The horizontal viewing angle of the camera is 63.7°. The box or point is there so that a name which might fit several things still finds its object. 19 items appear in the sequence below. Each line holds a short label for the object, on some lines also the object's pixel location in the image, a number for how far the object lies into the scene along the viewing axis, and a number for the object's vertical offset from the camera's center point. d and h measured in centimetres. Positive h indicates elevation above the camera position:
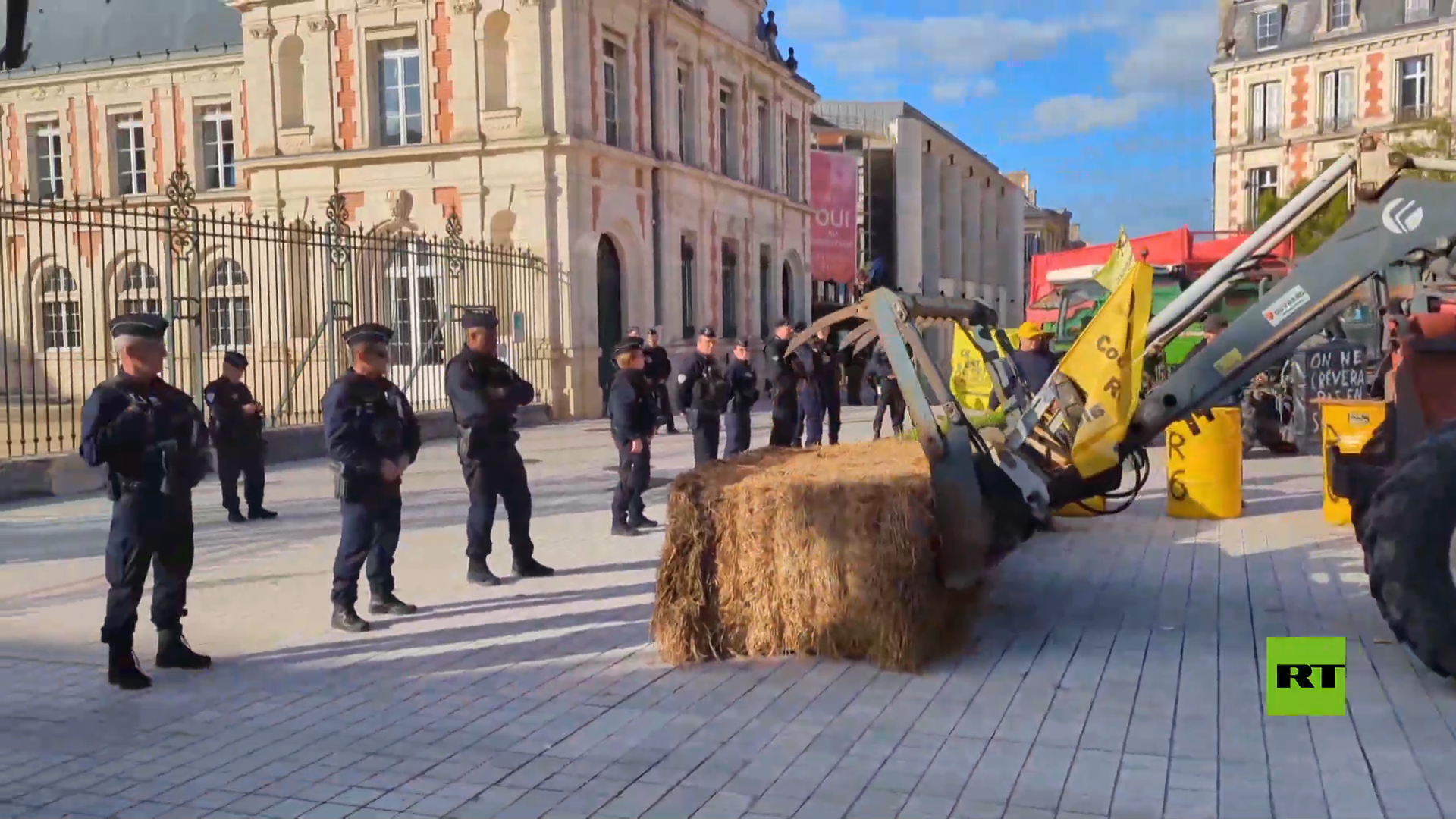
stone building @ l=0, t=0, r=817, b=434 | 2141 +444
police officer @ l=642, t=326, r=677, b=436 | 1328 -22
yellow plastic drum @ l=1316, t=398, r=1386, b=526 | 711 -51
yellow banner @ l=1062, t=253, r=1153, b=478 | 574 -9
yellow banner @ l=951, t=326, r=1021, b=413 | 936 -25
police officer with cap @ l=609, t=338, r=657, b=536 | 918 -55
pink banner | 3603 +434
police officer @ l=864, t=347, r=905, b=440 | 1518 -55
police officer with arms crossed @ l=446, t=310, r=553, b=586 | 761 -51
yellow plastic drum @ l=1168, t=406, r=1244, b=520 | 969 -100
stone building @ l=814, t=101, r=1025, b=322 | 4259 +613
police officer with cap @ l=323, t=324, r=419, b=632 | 657 -53
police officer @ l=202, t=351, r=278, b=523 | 1043 -67
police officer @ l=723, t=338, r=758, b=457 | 1153 -43
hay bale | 549 -105
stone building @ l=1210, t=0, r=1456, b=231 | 3731 +876
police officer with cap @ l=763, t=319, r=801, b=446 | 1259 -47
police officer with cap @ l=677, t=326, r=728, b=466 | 1089 -40
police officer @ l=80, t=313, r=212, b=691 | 557 -56
